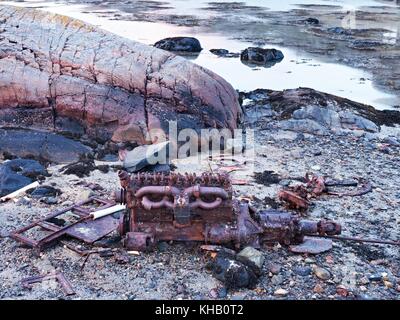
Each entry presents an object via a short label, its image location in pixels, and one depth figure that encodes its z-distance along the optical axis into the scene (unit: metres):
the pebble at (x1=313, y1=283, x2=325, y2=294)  3.91
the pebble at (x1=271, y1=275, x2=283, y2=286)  3.99
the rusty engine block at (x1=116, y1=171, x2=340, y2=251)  4.25
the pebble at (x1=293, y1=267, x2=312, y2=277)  4.11
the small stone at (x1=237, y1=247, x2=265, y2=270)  4.07
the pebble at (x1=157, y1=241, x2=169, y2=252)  4.35
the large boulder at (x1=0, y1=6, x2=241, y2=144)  7.23
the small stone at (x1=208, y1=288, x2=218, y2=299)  3.81
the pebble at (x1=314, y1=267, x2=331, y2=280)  4.08
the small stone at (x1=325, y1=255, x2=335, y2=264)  4.32
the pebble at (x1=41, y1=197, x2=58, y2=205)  5.28
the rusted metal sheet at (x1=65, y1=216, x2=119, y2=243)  4.46
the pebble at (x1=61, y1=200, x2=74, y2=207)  5.26
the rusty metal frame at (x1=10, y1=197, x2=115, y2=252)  4.34
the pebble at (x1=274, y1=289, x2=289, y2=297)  3.85
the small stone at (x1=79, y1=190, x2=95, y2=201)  5.38
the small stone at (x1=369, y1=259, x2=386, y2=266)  4.33
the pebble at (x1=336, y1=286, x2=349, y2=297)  3.88
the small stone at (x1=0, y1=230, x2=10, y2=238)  4.58
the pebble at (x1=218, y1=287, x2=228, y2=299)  3.81
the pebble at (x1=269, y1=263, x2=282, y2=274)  4.12
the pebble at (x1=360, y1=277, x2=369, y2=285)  4.05
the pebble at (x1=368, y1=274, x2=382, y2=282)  4.09
